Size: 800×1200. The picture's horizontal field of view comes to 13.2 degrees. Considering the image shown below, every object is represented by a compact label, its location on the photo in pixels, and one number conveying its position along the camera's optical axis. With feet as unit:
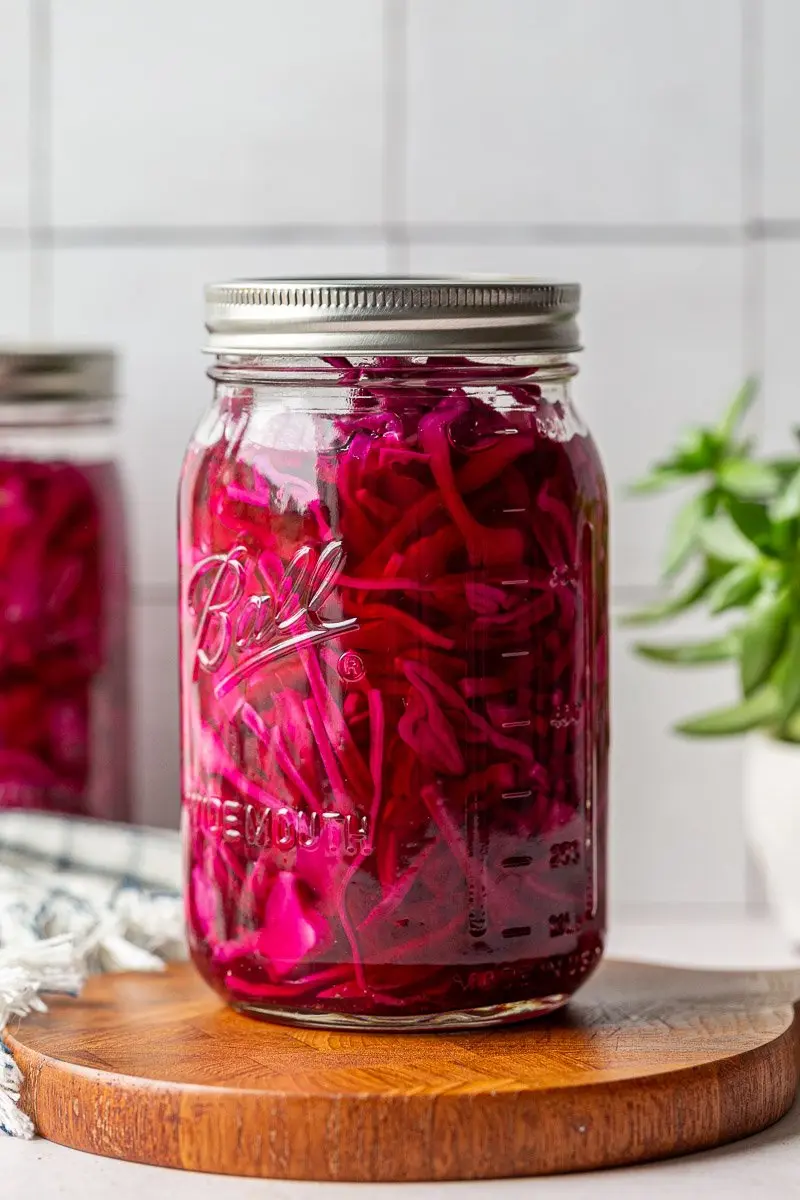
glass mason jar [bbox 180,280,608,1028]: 2.60
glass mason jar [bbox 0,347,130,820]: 3.39
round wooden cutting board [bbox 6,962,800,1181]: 2.54
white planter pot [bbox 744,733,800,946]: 3.21
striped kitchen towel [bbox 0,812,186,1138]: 2.76
